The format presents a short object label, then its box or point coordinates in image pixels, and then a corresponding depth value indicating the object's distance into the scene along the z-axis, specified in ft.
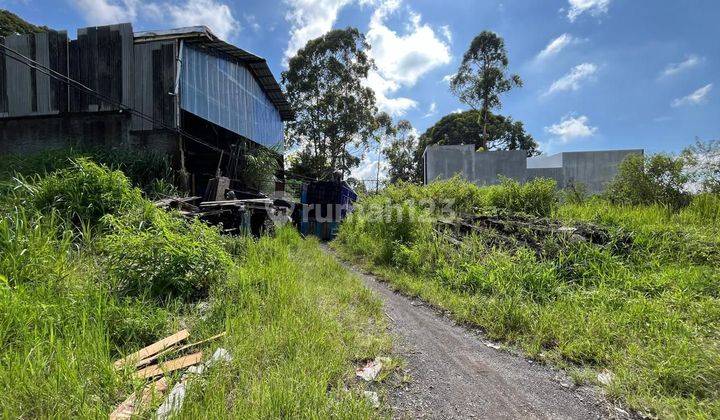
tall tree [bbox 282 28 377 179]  73.20
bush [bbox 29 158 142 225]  14.35
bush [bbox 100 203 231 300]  10.28
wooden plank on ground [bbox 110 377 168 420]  5.70
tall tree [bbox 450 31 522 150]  66.74
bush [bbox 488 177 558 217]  22.61
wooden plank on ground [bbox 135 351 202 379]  6.89
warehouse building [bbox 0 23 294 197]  28.45
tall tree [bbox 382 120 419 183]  102.68
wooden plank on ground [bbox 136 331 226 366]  7.32
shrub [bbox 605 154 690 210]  20.42
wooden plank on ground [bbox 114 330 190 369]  7.06
